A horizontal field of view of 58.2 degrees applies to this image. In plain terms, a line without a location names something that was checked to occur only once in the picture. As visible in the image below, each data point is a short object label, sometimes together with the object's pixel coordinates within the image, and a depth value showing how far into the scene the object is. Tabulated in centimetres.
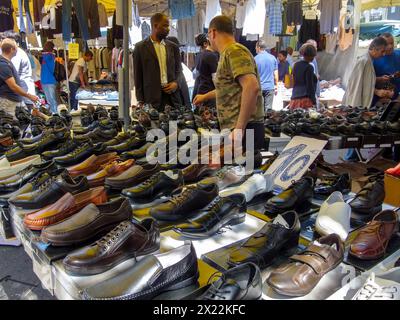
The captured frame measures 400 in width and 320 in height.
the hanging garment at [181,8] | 610
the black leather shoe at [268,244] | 117
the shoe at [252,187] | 166
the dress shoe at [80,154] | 216
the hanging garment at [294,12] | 656
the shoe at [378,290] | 100
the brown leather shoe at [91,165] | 202
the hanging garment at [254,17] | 601
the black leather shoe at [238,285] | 99
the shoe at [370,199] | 156
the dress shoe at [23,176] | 185
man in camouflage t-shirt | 240
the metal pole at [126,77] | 311
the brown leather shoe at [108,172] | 185
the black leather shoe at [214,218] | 137
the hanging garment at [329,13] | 652
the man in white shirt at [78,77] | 844
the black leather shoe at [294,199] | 154
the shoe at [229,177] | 181
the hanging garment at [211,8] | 576
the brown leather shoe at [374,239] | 123
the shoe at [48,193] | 158
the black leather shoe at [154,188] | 165
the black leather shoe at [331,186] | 177
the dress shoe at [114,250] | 113
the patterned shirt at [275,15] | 661
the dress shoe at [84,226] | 126
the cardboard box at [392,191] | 192
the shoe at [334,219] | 133
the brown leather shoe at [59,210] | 140
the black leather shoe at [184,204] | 147
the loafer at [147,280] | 101
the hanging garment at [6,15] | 561
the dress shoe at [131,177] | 177
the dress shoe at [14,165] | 202
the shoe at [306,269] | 105
